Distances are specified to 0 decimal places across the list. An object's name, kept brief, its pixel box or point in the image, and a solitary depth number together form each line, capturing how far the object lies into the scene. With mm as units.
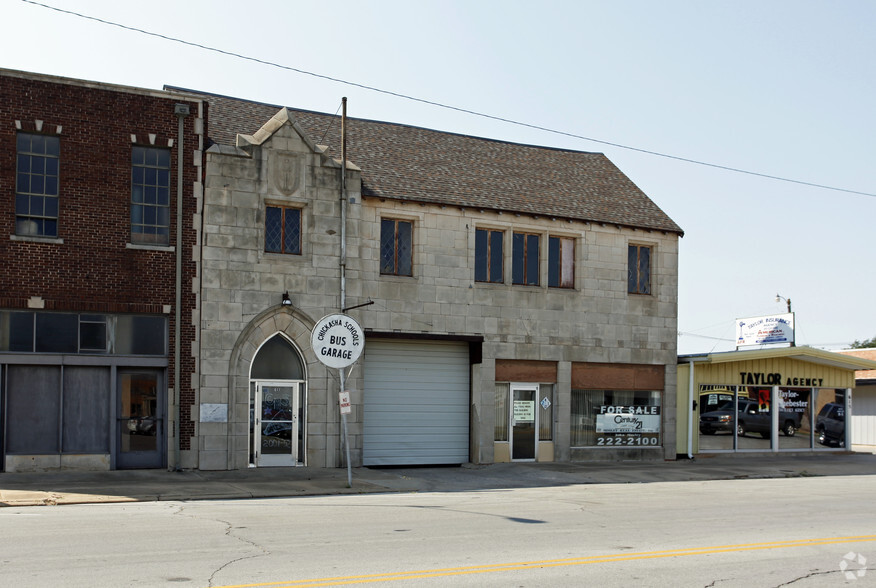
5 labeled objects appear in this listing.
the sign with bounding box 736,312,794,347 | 33719
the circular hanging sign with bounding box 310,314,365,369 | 18562
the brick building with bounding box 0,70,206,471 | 20031
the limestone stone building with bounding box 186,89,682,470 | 22188
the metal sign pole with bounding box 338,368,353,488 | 19245
